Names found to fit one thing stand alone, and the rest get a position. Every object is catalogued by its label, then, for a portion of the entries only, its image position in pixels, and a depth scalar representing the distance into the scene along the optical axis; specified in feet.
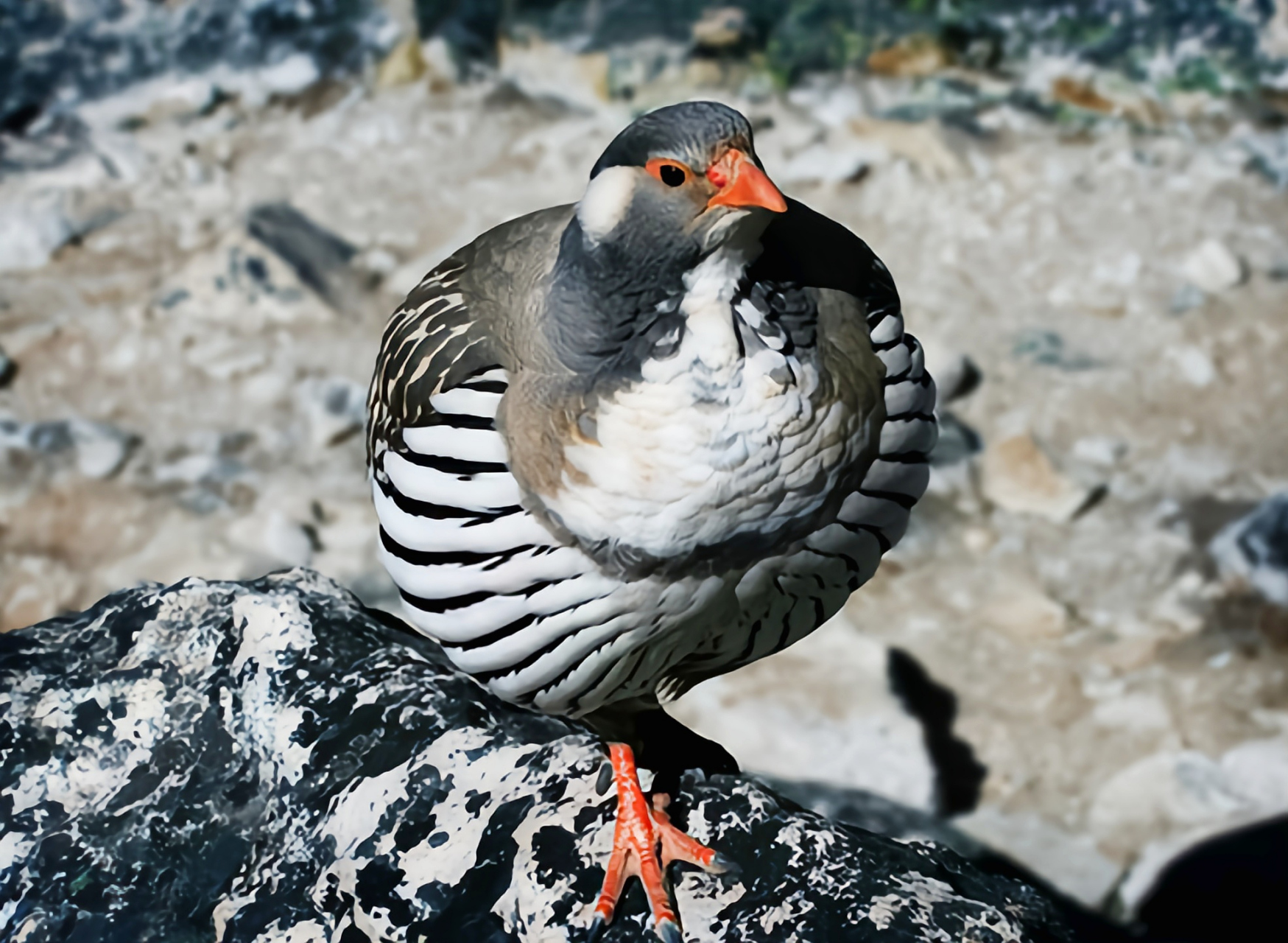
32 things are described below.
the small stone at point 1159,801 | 21.13
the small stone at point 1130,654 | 23.53
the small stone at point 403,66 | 36.47
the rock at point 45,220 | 31.65
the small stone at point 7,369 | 28.63
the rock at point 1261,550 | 24.45
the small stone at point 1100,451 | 26.94
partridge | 9.39
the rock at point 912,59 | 36.06
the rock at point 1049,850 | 20.56
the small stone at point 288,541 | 25.41
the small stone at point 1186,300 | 29.76
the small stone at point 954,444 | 26.92
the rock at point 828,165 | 32.73
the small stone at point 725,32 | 36.22
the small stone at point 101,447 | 26.96
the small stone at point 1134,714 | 22.54
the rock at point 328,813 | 11.45
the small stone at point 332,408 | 27.71
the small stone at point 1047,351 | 28.86
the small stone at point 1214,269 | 30.09
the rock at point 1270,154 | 32.63
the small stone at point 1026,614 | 24.23
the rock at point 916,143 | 33.22
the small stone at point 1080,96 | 34.71
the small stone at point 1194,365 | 28.37
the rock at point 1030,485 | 26.25
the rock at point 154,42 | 35.17
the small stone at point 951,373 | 27.94
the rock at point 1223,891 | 20.07
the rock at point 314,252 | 30.60
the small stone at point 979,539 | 25.72
